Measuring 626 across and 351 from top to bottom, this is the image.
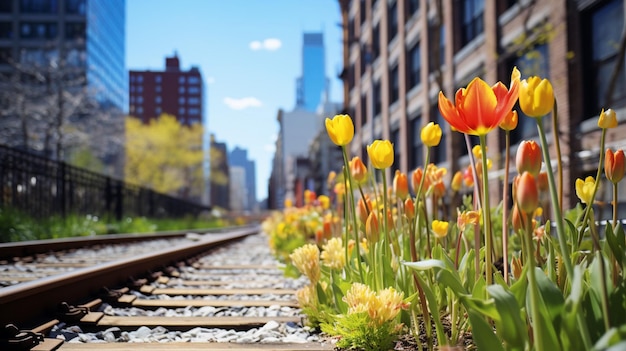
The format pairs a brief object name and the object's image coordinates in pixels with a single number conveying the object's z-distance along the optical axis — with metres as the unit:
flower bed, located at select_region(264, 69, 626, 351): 1.39
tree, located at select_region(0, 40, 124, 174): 28.72
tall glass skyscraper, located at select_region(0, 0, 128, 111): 57.47
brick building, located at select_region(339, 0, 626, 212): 10.79
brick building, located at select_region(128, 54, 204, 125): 125.44
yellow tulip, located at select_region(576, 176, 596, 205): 2.08
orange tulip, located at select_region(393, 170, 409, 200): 2.47
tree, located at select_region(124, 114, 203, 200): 47.12
